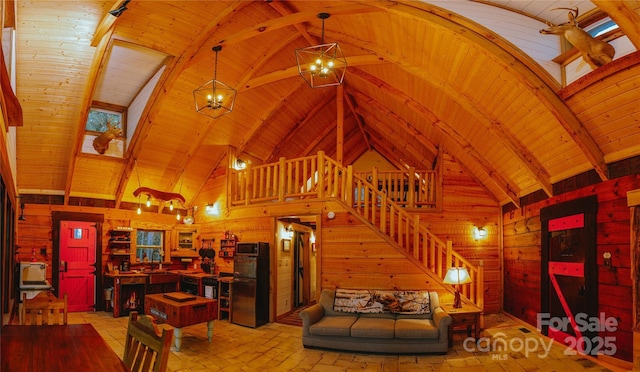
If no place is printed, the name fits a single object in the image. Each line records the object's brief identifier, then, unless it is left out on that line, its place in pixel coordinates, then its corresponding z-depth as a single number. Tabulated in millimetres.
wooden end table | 6715
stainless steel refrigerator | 8398
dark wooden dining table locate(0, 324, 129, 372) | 2199
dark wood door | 5910
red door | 9555
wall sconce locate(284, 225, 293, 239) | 9664
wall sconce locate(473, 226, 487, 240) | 9508
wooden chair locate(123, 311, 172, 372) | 2133
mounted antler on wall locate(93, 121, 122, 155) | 8419
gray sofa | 6160
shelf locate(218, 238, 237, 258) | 9924
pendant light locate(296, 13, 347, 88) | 5398
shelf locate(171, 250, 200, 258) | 10844
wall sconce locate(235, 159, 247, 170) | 10523
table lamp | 6934
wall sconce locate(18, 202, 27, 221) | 8769
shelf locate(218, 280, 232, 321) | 9109
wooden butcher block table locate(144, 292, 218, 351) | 6469
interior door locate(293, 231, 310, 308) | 10430
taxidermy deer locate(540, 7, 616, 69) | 4578
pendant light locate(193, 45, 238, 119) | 8766
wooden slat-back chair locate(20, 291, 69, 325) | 3859
